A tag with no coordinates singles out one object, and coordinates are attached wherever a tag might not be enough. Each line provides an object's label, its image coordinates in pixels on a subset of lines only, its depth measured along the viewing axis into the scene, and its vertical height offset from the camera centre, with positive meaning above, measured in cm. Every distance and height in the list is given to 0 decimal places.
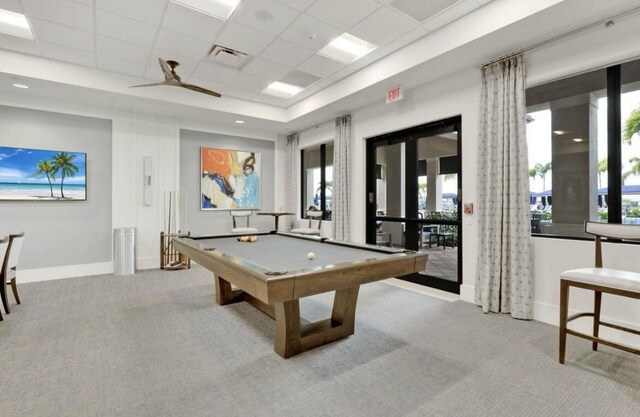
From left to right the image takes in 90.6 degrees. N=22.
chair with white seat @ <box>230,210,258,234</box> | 654 -19
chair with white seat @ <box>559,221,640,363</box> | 214 -52
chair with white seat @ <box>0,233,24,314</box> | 340 -66
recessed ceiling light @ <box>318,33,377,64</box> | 400 +211
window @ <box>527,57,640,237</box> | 295 +59
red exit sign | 463 +168
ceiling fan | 368 +154
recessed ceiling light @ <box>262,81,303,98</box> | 550 +212
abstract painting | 667 +61
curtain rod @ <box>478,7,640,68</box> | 280 +172
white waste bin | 543 -78
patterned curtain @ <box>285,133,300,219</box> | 745 +73
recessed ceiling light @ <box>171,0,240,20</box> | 320 +207
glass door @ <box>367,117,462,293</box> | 443 +22
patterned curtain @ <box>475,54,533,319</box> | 335 +14
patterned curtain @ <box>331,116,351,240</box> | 579 +50
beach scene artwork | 491 +51
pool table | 185 -42
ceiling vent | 417 +207
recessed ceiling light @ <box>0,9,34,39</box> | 349 +208
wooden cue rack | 586 -98
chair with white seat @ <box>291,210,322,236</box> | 603 -27
